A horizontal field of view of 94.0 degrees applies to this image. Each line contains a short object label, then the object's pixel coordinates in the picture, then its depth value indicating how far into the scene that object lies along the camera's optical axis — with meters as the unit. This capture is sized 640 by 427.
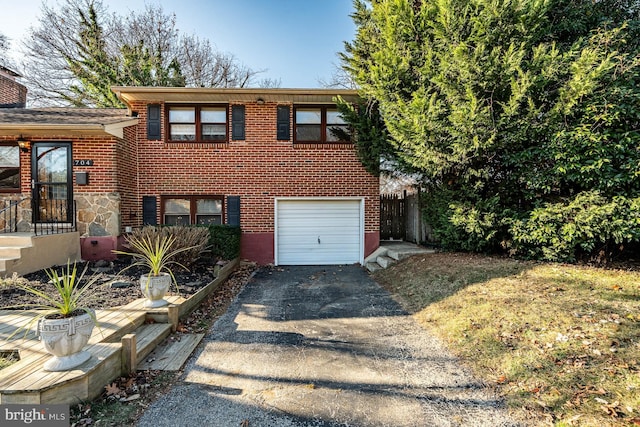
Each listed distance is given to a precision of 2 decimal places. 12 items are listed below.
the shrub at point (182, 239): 6.66
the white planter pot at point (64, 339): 2.47
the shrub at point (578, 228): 5.48
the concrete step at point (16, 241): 6.47
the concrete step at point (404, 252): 7.85
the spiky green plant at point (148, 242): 6.27
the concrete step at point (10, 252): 6.16
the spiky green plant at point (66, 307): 2.61
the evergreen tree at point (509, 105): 5.50
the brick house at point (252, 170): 8.73
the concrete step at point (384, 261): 7.95
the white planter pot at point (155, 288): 4.26
